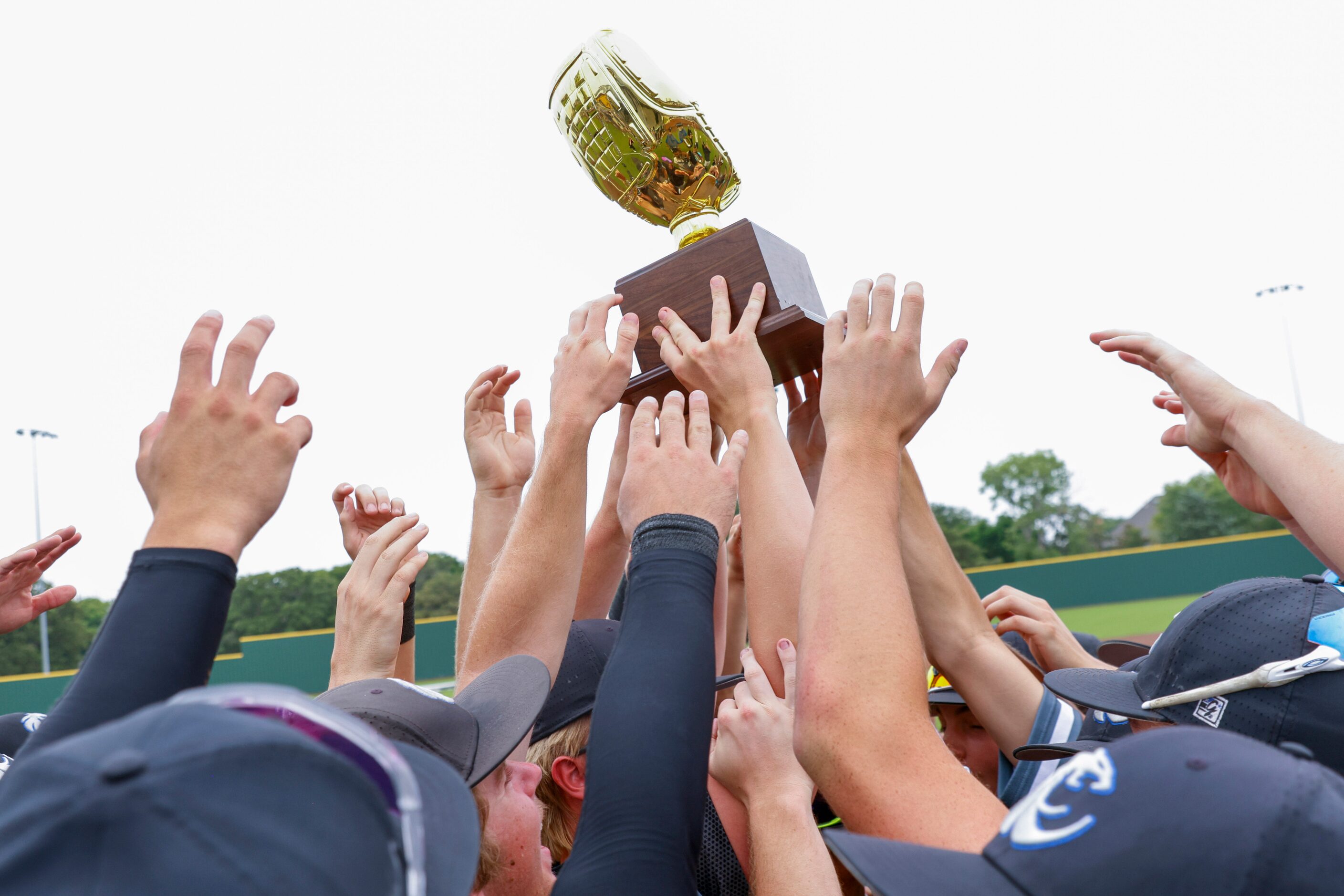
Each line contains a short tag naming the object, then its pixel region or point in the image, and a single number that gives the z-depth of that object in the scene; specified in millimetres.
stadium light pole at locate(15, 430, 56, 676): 33969
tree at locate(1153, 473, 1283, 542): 49406
